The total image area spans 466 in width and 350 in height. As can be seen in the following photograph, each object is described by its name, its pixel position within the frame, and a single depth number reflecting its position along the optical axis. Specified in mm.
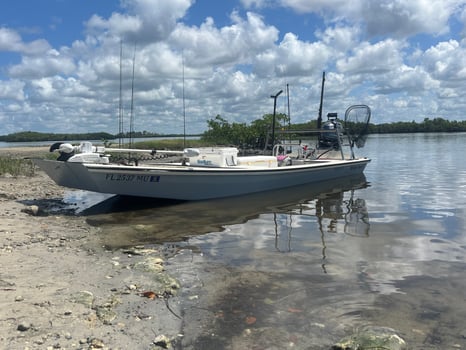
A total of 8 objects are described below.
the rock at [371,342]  4238
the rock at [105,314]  4618
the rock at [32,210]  11078
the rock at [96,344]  3975
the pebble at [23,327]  4090
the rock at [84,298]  4983
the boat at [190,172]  11961
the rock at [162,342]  4199
